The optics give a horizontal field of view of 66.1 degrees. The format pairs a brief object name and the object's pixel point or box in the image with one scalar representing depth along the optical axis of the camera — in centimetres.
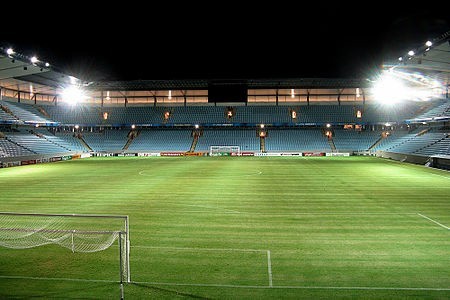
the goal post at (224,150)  5905
